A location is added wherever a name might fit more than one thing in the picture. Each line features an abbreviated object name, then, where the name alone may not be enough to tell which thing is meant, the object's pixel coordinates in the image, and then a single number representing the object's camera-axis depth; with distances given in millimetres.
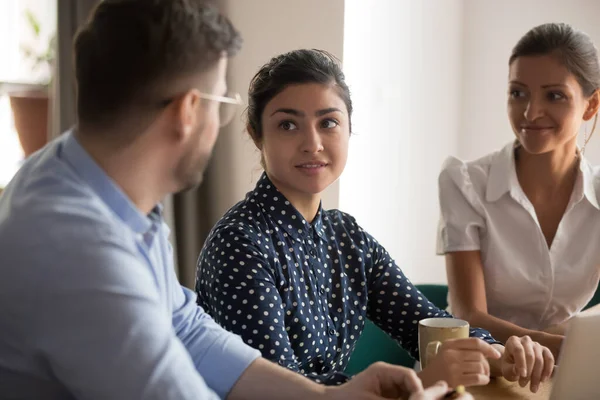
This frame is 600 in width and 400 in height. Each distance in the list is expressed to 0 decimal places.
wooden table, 1327
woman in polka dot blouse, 1494
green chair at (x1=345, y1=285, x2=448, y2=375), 1841
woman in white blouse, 2059
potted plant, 2777
